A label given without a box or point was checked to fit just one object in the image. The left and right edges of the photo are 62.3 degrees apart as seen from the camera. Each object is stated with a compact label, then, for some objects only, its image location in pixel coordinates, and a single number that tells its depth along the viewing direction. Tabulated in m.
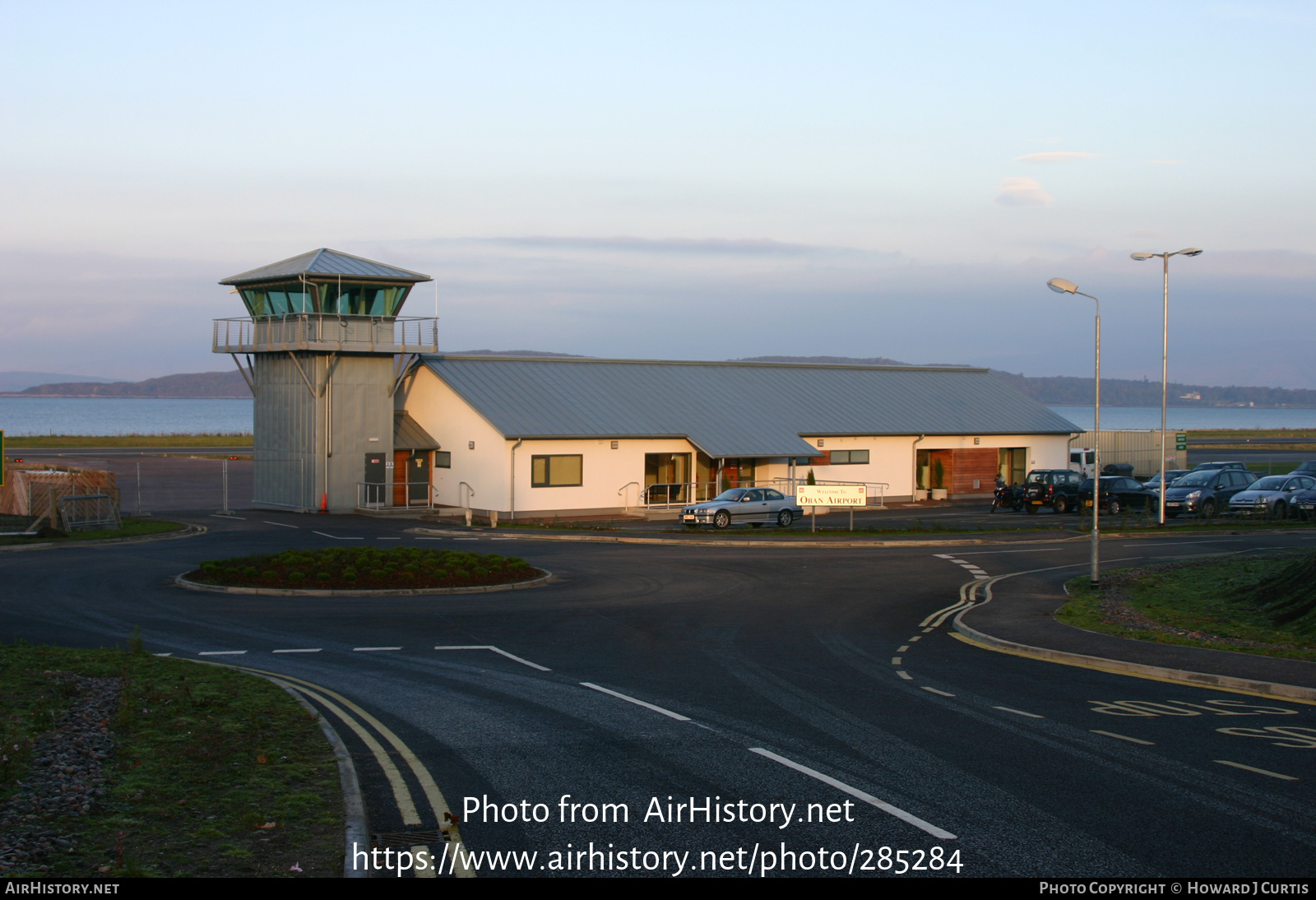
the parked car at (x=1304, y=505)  41.69
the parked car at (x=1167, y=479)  46.94
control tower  42.91
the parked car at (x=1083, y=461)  57.80
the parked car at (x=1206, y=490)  44.47
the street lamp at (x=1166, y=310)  34.92
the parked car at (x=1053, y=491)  46.50
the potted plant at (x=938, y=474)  53.44
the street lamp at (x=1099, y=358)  23.02
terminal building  42.88
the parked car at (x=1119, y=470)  58.10
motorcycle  46.69
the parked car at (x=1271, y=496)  41.94
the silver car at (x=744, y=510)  38.41
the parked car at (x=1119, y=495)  46.53
